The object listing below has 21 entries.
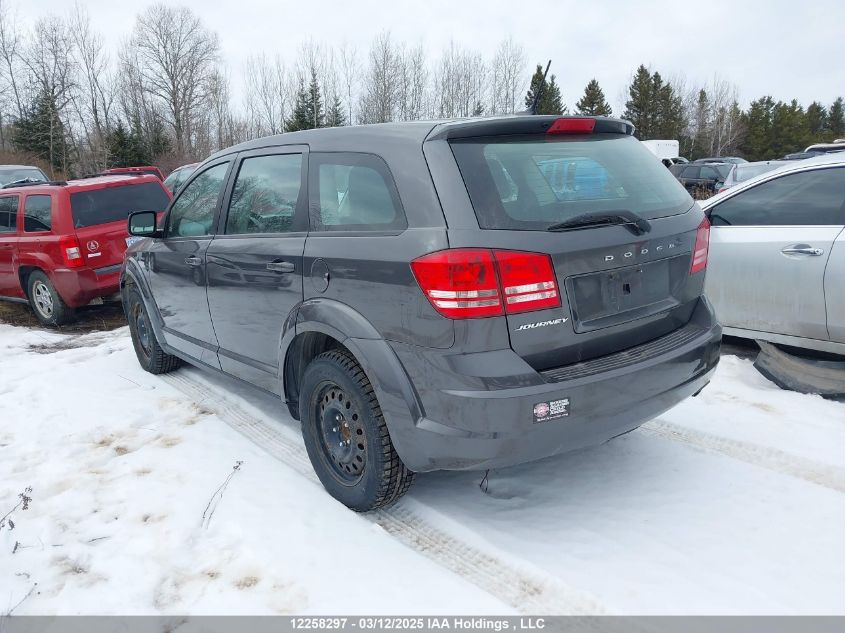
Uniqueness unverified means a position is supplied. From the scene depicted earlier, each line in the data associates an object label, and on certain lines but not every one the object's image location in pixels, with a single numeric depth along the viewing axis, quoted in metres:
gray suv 2.42
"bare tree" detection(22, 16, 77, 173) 46.75
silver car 4.23
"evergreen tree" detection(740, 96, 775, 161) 59.12
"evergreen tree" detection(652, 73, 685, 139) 55.06
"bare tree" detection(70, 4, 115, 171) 48.66
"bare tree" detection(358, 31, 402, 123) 50.56
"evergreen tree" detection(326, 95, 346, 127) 47.44
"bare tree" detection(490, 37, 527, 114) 55.03
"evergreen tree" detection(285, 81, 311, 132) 42.69
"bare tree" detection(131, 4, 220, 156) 52.53
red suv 7.23
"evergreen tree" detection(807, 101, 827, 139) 64.81
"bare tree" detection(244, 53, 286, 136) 53.72
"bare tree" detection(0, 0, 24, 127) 46.69
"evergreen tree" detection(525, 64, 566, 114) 49.41
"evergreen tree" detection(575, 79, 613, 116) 51.97
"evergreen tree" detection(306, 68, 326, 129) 45.55
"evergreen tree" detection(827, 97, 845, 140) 67.93
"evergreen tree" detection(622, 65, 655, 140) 55.06
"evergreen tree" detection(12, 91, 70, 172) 41.59
